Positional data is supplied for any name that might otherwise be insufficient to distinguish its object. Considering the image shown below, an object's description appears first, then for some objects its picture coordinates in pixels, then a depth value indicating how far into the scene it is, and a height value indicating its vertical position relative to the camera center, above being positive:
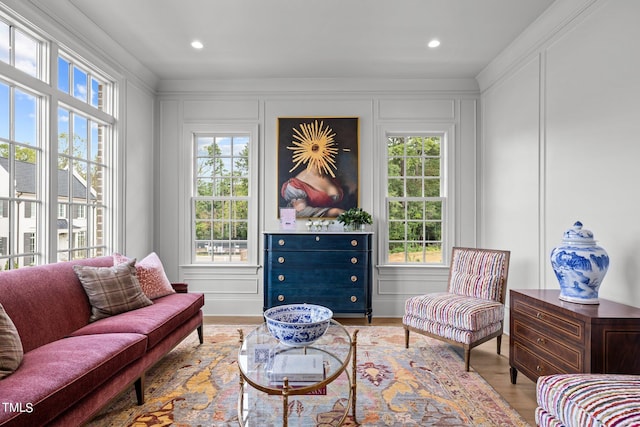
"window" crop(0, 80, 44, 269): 2.58 +0.33
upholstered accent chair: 2.93 -0.82
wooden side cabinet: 1.90 -0.74
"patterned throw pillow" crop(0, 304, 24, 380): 1.69 -0.69
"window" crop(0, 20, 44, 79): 2.55 +1.24
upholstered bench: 1.36 -0.79
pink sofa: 1.56 -0.80
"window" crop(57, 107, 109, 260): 3.15 +0.27
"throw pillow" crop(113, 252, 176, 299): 3.15 -0.61
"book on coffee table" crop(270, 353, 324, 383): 1.81 -0.85
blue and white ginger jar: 2.21 -0.34
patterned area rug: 2.16 -1.29
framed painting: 4.48 +0.60
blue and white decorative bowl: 2.03 -0.70
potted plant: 4.25 -0.09
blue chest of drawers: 4.06 -0.69
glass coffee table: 1.80 -0.87
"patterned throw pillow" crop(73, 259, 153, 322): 2.66 -0.62
